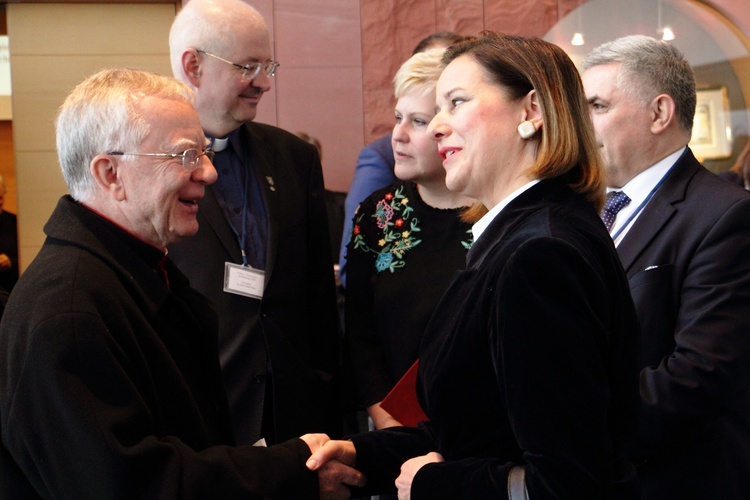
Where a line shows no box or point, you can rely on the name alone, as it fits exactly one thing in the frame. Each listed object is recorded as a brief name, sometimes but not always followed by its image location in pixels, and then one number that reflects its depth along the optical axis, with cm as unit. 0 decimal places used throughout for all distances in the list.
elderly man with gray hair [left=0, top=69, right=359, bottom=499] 165
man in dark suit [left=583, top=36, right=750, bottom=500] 222
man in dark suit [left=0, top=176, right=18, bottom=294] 587
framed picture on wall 584
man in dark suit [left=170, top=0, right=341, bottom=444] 278
